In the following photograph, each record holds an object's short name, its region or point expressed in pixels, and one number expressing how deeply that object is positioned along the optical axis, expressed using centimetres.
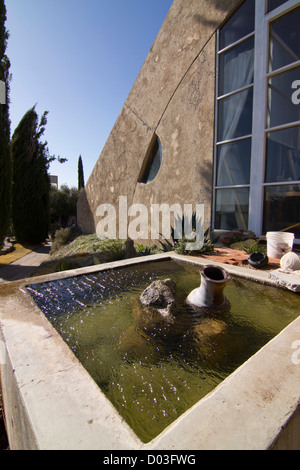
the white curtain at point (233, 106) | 499
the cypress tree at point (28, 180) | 1248
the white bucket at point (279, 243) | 372
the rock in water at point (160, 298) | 226
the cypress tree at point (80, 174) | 2005
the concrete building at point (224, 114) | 445
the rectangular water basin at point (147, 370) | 98
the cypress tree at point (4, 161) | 776
